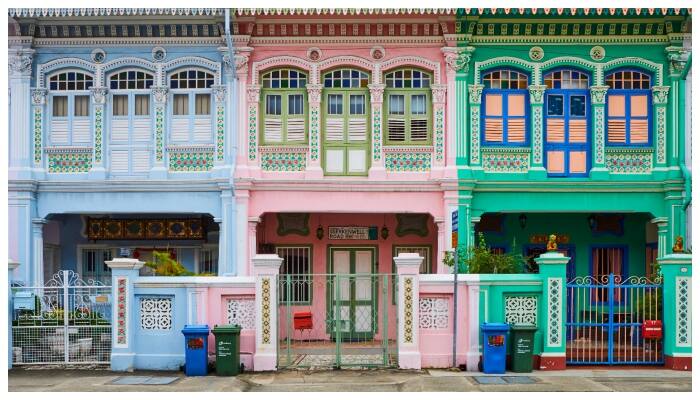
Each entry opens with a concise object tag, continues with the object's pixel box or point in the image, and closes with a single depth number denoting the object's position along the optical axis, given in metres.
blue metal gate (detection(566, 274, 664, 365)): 15.72
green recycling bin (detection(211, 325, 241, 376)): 15.27
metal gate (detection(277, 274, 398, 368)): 15.78
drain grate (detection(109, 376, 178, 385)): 14.51
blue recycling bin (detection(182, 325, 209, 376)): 15.25
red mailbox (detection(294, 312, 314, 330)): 17.88
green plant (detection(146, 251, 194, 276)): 17.83
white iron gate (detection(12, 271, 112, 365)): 16.03
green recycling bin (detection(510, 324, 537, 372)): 15.39
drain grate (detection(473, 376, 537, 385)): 14.38
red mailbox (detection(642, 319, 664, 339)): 15.63
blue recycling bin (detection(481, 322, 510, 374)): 15.37
